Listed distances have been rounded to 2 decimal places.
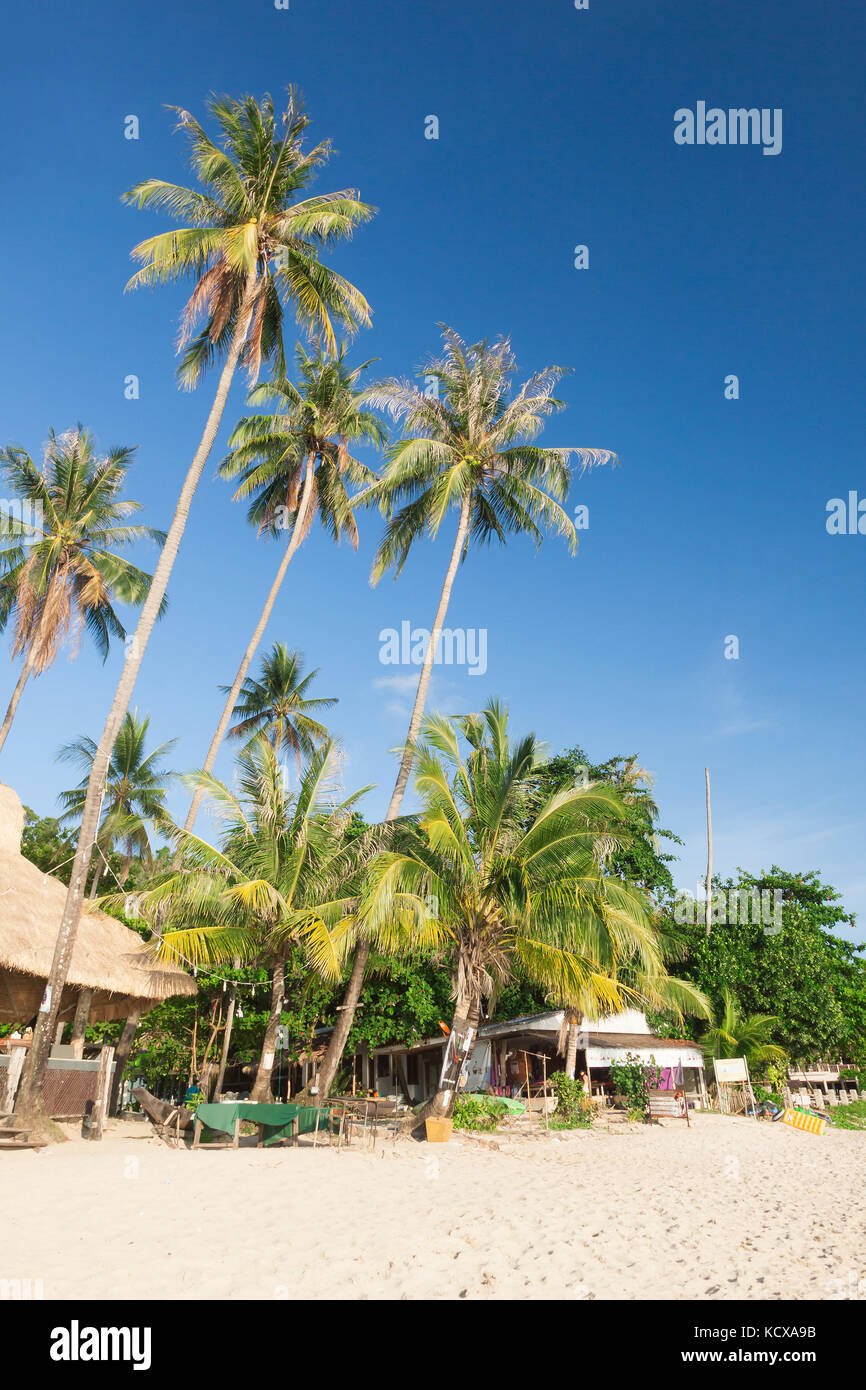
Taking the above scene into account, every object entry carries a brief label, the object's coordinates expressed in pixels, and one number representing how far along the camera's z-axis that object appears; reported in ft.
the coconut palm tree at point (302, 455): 69.10
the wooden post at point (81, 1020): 52.01
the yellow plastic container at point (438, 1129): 47.93
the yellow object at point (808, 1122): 72.18
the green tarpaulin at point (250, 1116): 44.11
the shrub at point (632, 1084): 69.92
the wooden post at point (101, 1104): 45.32
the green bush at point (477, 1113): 52.80
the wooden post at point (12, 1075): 45.37
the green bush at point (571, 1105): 61.61
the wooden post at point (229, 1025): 60.33
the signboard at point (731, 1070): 78.89
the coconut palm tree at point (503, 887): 47.11
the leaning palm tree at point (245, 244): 50.78
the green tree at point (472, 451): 60.39
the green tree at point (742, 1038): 85.87
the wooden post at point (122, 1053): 62.80
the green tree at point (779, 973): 89.25
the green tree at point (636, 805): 97.86
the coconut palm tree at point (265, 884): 50.29
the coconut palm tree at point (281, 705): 93.56
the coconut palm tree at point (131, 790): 97.81
